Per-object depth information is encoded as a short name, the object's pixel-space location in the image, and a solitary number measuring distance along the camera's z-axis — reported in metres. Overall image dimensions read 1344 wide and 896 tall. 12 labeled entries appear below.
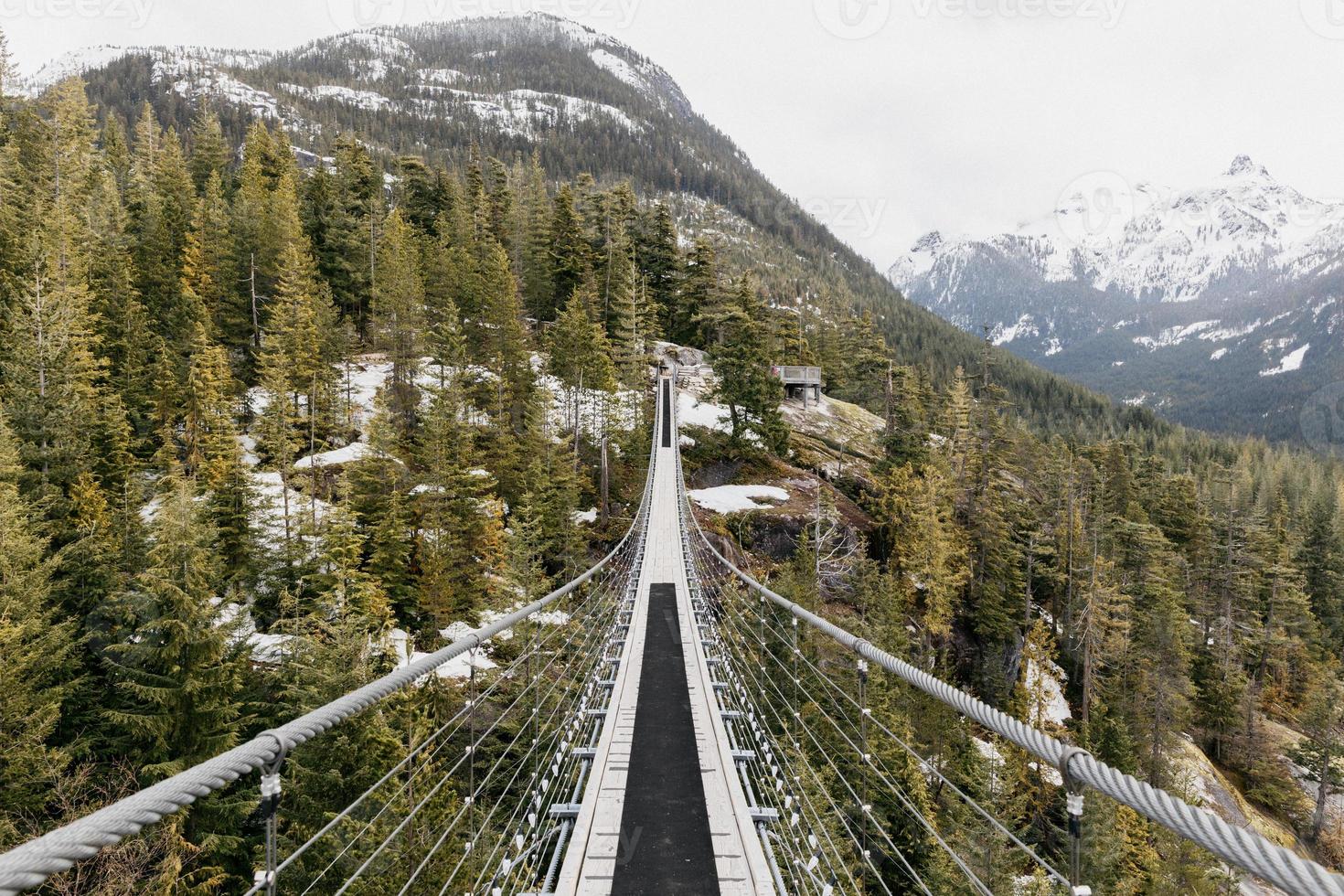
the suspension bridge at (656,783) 1.55
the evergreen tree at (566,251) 40.25
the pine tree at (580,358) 29.61
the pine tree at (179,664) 13.32
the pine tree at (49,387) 17.91
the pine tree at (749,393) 29.97
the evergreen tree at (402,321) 27.81
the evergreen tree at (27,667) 12.31
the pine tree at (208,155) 39.12
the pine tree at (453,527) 21.08
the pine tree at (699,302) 41.94
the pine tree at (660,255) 43.81
